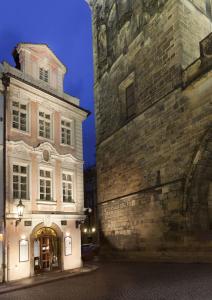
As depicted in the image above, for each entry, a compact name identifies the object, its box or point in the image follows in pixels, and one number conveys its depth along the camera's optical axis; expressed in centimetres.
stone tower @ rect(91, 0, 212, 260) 1041
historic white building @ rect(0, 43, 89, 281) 976
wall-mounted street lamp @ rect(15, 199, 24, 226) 955
